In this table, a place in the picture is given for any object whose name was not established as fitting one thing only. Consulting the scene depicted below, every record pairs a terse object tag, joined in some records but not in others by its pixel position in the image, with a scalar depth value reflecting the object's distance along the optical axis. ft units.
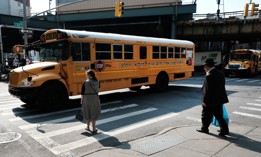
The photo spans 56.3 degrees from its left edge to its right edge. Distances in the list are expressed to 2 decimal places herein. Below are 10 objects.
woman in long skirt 19.85
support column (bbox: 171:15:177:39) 107.65
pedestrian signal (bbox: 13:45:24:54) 71.10
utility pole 66.86
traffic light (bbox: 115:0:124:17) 63.26
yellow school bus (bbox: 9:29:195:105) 27.81
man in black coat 18.39
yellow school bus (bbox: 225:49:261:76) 80.38
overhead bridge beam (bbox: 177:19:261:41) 93.61
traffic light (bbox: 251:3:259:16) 72.08
